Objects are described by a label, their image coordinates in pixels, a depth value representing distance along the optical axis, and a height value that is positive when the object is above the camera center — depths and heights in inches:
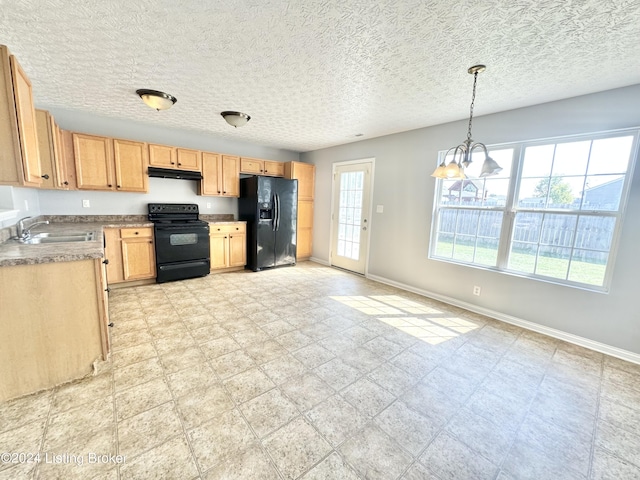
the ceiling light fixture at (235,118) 129.0 +41.5
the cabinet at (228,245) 178.9 -31.0
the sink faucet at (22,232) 90.6 -14.4
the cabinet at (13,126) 61.1 +16.2
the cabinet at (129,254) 142.3 -31.9
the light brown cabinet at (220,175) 176.9 +18.0
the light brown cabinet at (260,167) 193.9 +27.6
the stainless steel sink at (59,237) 97.2 -16.9
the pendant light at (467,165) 82.0 +14.4
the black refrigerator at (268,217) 186.7 -10.4
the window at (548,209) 97.0 +2.1
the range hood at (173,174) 156.4 +15.8
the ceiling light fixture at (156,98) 107.5 +41.6
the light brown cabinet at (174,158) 156.9 +25.8
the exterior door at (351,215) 184.5 -6.6
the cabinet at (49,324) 66.0 -35.4
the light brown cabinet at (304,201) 212.2 +2.6
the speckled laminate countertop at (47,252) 64.7 -15.9
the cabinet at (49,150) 109.3 +19.1
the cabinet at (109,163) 137.2 +18.2
